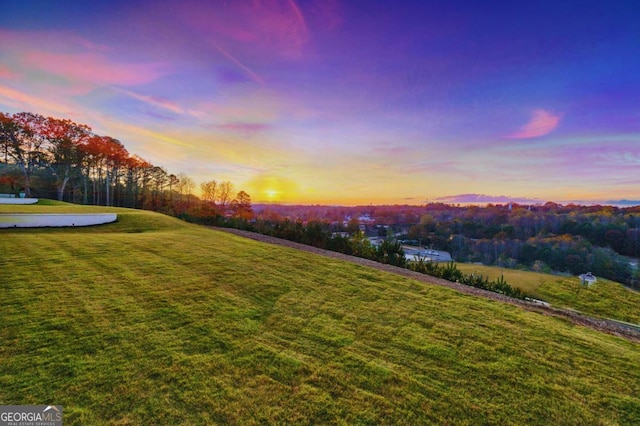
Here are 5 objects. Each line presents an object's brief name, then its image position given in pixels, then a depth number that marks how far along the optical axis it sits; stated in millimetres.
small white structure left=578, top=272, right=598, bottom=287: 15286
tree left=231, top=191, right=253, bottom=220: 32625
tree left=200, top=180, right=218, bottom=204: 34562
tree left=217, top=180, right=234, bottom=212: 33938
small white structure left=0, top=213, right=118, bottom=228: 9250
